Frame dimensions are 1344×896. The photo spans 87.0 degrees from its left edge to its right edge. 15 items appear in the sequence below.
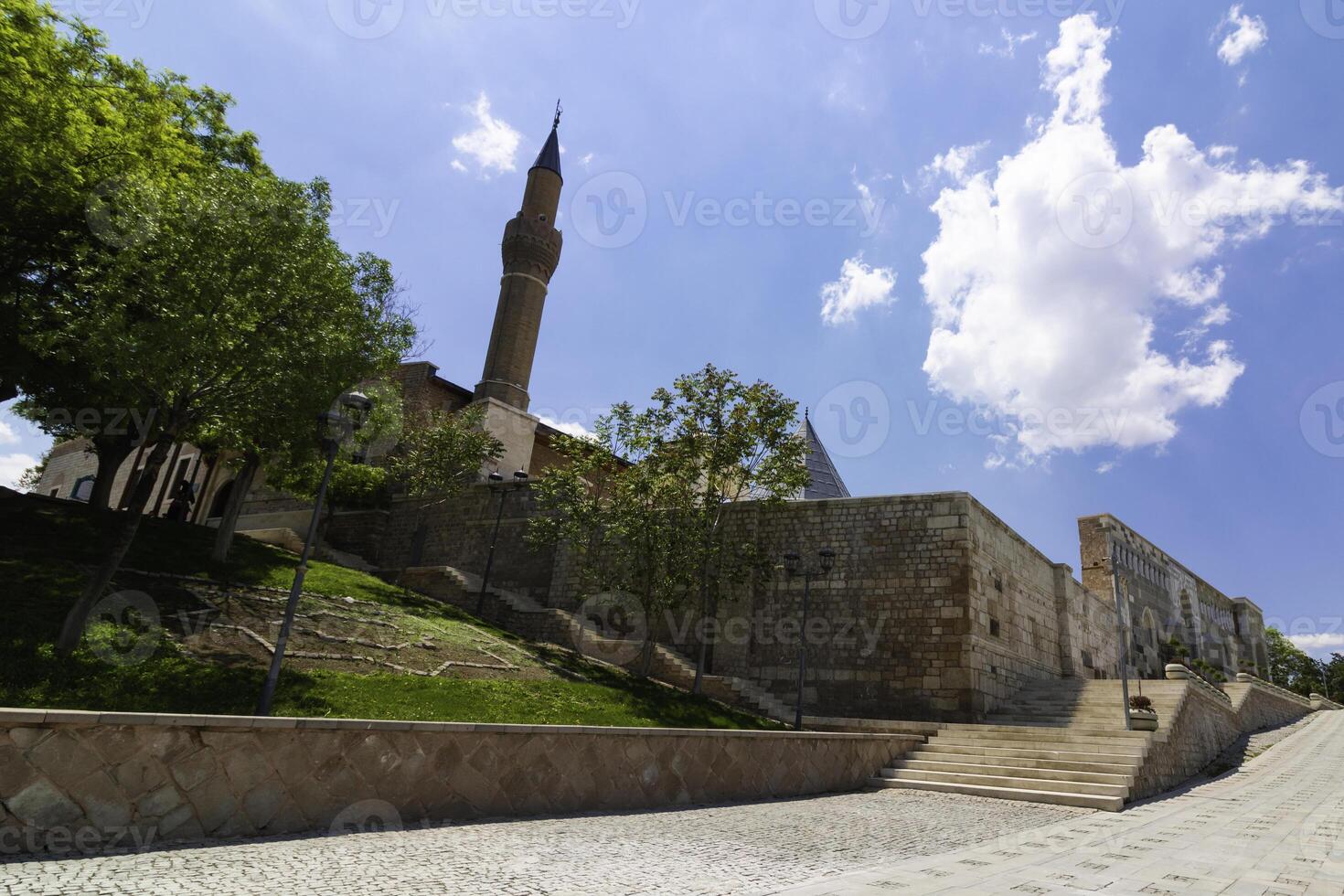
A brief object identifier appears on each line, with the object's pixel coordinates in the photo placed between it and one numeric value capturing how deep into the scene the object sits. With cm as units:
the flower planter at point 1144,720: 1289
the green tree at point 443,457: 2322
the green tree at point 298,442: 1094
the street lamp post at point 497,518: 1997
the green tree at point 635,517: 1662
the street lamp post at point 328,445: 764
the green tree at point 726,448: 1727
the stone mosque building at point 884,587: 1625
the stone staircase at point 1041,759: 1076
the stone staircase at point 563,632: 1661
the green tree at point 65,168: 1057
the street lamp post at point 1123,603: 2556
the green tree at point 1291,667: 5019
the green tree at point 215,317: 934
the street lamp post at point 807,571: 1356
